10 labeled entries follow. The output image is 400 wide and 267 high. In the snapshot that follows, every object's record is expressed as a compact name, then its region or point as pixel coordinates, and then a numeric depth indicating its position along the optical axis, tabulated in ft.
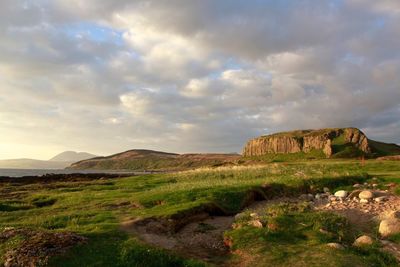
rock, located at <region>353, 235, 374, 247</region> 50.57
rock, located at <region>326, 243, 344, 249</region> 48.65
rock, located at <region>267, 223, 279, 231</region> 56.89
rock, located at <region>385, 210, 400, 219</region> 59.44
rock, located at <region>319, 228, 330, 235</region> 54.51
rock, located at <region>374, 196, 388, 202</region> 77.90
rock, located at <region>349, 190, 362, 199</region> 85.96
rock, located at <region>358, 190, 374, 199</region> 80.88
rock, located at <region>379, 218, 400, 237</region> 54.75
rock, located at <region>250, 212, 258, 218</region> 66.41
